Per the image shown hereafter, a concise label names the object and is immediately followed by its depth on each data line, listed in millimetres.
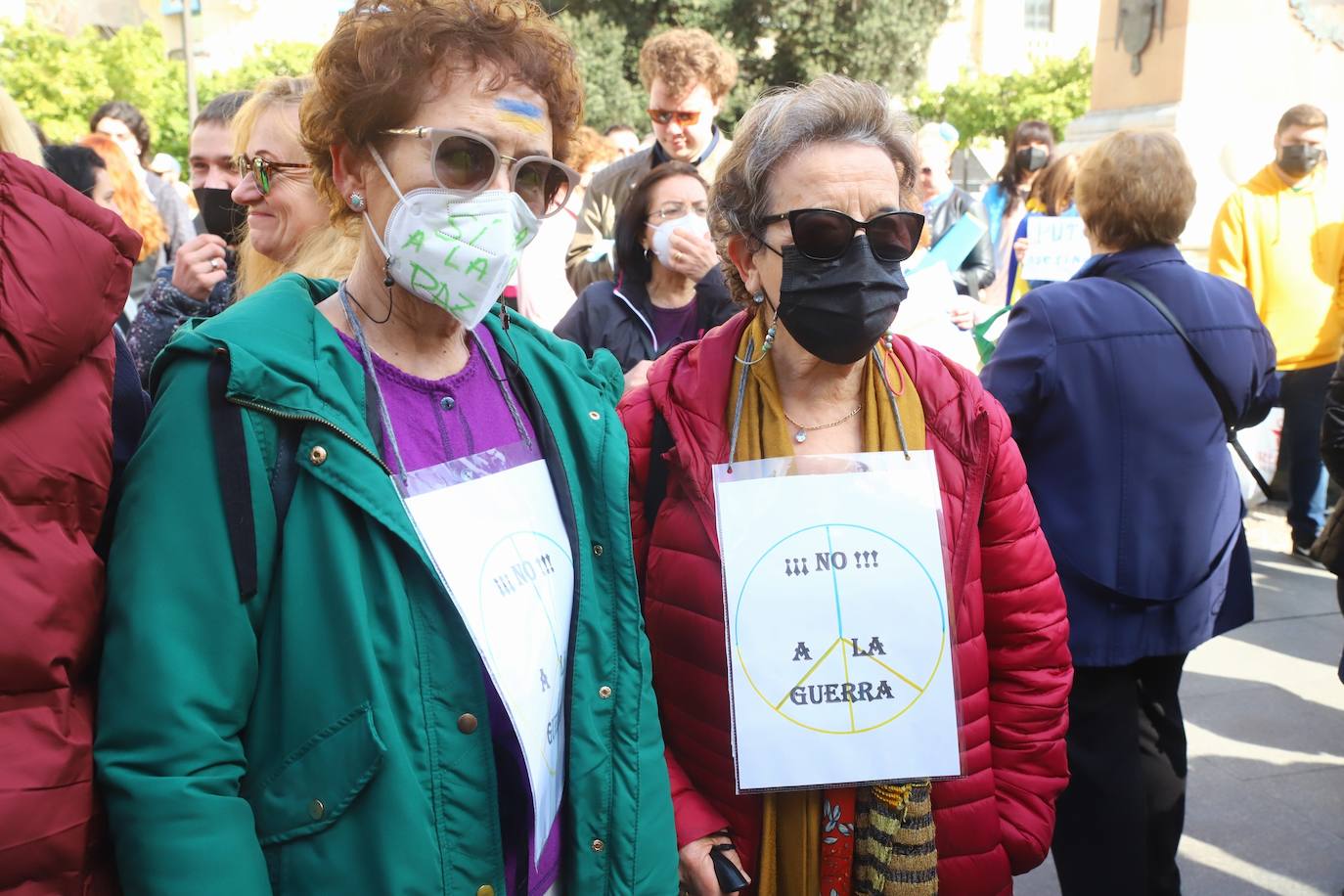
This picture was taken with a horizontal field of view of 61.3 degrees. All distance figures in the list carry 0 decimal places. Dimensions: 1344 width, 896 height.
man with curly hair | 4523
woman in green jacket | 1371
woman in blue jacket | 3010
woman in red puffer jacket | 2084
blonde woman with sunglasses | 2754
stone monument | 9680
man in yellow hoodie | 6613
